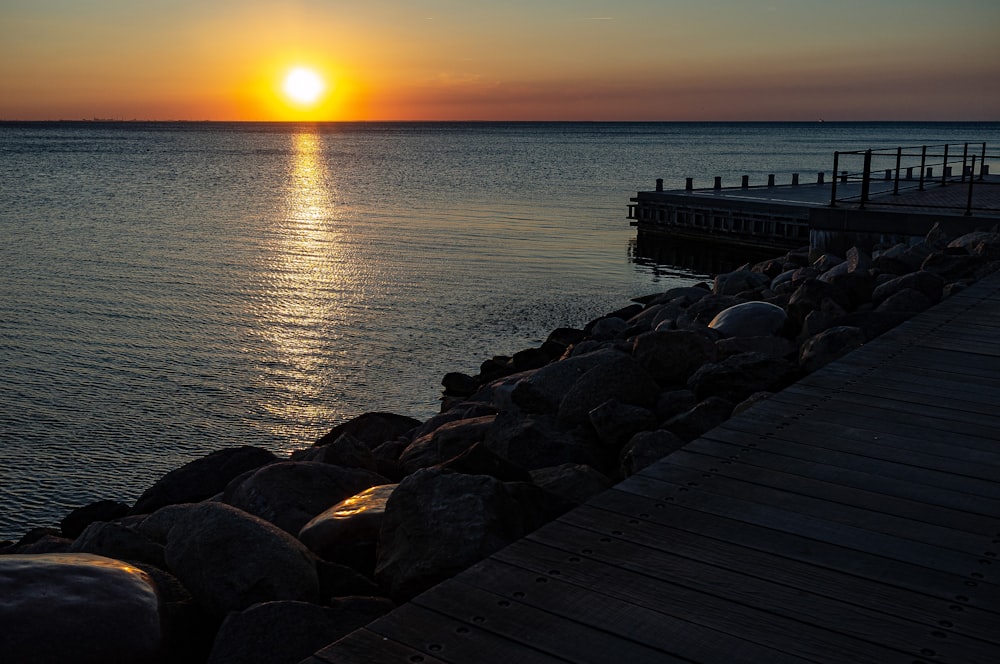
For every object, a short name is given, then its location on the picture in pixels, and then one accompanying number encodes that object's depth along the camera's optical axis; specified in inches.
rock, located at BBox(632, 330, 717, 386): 290.0
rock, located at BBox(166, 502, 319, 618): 156.6
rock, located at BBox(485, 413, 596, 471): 228.8
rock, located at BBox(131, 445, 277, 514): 291.7
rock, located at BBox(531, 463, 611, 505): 188.5
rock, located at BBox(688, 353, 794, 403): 248.4
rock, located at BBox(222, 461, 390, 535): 209.0
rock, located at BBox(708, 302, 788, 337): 340.2
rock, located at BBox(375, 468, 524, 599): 146.9
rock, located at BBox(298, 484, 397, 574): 176.4
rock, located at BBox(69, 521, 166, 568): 184.5
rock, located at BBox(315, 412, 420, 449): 356.2
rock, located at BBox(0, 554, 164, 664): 128.3
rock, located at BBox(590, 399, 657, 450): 237.6
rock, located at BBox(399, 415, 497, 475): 256.4
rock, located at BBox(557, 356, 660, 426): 258.7
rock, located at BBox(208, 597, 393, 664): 135.2
